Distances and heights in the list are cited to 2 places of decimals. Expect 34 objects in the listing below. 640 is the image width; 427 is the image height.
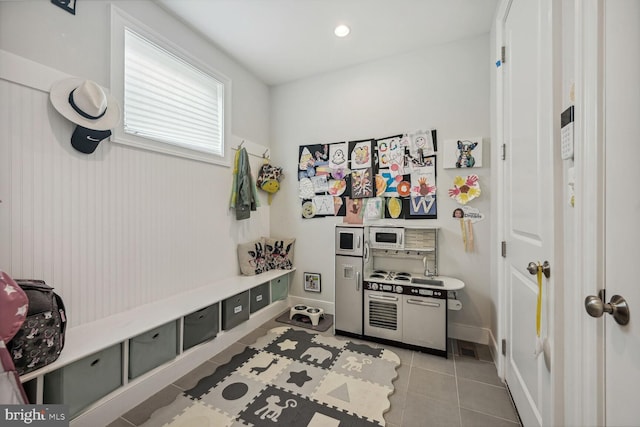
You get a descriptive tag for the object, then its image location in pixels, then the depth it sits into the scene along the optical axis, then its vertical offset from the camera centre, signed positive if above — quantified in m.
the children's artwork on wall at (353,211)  2.81 +0.02
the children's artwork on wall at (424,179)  2.46 +0.35
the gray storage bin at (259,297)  2.51 -0.91
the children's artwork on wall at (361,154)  2.74 +0.69
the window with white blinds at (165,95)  1.80 +1.06
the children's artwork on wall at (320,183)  2.98 +0.37
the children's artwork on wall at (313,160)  2.99 +0.67
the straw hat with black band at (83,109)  1.45 +0.64
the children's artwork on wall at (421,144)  2.47 +0.72
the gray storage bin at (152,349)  1.52 -0.90
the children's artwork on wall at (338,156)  2.88 +0.70
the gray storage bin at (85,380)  1.21 -0.89
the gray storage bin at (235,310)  2.16 -0.91
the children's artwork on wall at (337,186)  2.89 +0.32
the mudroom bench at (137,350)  1.23 -0.88
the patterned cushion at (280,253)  3.07 -0.51
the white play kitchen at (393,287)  2.09 -0.68
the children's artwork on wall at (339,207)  2.89 +0.07
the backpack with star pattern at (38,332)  1.10 -0.57
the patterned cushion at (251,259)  2.79 -0.54
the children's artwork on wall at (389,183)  2.63 +0.33
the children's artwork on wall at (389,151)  2.61 +0.68
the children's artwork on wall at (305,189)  3.06 +0.31
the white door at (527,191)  1.05 +0.11
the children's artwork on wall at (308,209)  3.06 +0.05
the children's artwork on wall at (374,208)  2.68 +0.06
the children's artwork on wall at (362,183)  2.73 +0.34
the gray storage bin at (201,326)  1.84 -0.91
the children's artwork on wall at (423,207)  2.46 +0.06
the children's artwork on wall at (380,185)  2.68 +0.32
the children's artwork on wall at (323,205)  2.96 +0.10
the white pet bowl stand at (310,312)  2.65 -1.12
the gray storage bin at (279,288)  2.82 -0.91
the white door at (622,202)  0.61 +0.03
